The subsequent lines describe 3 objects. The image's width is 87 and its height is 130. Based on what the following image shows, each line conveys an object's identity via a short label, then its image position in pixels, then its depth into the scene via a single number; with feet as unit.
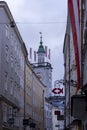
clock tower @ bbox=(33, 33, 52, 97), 449.06
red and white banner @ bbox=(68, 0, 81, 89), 59.26
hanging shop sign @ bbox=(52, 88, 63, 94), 158.50
